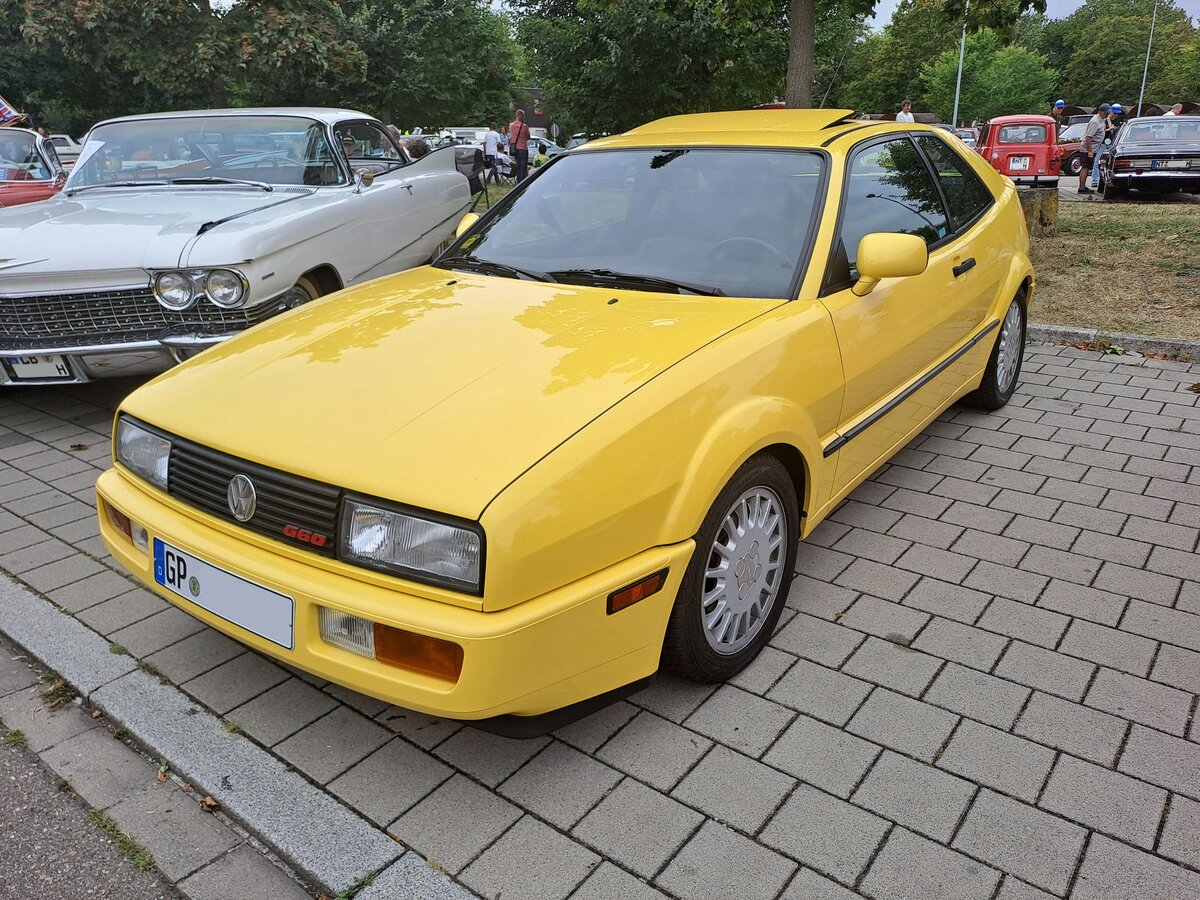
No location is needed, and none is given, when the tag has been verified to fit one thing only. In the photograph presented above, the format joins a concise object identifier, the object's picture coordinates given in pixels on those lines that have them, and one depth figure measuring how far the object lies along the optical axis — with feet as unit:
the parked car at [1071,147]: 79.35
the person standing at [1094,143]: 56.75
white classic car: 14.83
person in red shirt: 58.70
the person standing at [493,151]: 62.67
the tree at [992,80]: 189.26
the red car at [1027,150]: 60.34
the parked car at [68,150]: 58.12
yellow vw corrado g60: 6.62
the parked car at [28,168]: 24.49
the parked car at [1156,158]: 46.65
